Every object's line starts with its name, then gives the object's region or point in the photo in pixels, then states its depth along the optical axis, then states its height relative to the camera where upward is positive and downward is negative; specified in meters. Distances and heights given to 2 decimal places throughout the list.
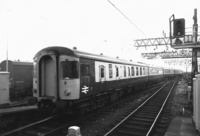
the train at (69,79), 7.47 -0.36
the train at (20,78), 14.59 -0.55
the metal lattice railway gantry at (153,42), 22.76 +4.04
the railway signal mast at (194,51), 9.52 +1.18
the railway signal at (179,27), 8.59 +2.21
